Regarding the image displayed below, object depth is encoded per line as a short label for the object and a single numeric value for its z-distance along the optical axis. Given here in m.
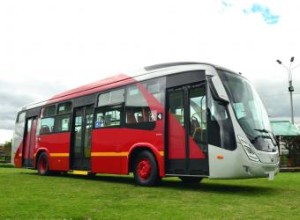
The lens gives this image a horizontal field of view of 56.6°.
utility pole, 19.86
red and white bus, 6.09
